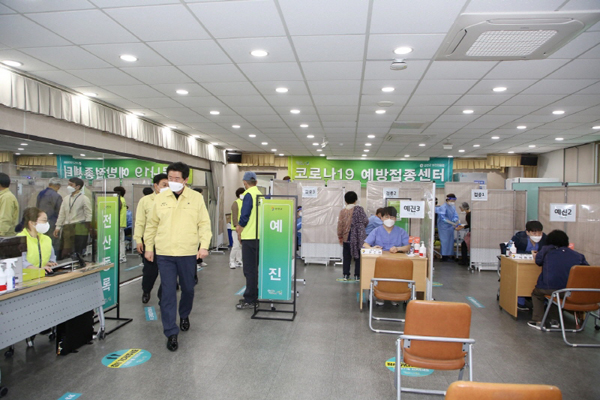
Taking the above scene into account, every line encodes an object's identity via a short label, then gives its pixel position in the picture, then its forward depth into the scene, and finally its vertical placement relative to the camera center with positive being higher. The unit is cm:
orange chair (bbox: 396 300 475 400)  243 -94
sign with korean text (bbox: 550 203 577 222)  526 -24
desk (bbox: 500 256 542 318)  471 -112
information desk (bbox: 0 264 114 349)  278 -98
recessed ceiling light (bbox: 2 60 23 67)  423 +155
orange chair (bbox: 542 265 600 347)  392 -108
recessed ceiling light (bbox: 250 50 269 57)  392 +157
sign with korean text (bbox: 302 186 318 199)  802 +5
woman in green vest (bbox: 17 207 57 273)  310 -42
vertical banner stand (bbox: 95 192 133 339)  424 -67
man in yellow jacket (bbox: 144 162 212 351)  357 -46
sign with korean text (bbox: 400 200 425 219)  537 -21
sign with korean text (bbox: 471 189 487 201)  801 +2
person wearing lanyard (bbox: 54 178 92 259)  355 -29
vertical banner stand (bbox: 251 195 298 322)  458 -68
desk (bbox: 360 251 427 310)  486 -103
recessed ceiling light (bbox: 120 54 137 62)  409 +158
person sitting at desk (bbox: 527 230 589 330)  423 -79
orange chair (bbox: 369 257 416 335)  420 -98
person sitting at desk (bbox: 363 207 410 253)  524 -63
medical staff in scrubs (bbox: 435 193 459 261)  909 -71
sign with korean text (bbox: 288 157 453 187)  1383 +99
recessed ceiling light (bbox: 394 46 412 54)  374 +154
